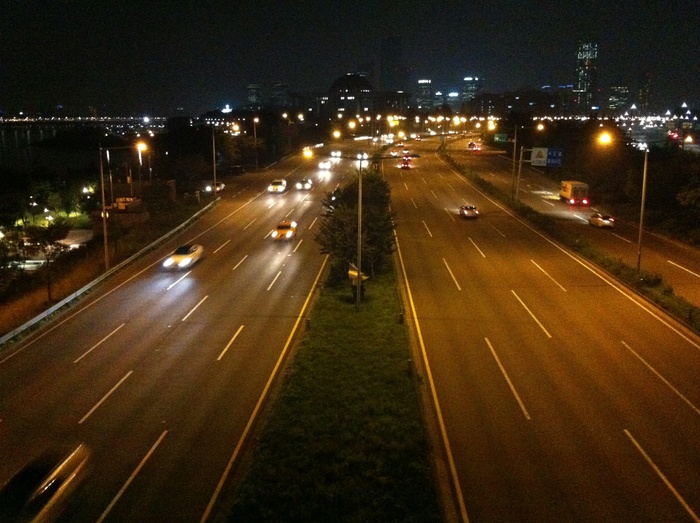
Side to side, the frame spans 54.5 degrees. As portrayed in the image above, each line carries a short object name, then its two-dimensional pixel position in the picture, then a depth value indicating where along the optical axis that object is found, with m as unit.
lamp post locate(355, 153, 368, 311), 25.88
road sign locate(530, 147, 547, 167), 60.25
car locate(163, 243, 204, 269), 34.81
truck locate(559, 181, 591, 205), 60.84
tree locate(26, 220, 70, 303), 33.34
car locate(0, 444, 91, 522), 11.41
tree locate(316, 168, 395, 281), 30.23
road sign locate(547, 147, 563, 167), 59.16
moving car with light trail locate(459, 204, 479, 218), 50.12
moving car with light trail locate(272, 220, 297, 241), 43.69
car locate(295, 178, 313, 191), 68.19
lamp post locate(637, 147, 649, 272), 31.09
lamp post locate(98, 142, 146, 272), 33.00
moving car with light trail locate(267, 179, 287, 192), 64.75
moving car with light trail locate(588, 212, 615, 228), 48.31
